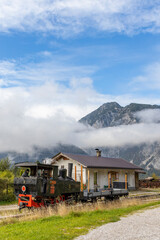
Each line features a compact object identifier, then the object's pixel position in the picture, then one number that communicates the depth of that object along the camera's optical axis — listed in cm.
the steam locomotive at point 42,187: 1315
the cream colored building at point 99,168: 2911
